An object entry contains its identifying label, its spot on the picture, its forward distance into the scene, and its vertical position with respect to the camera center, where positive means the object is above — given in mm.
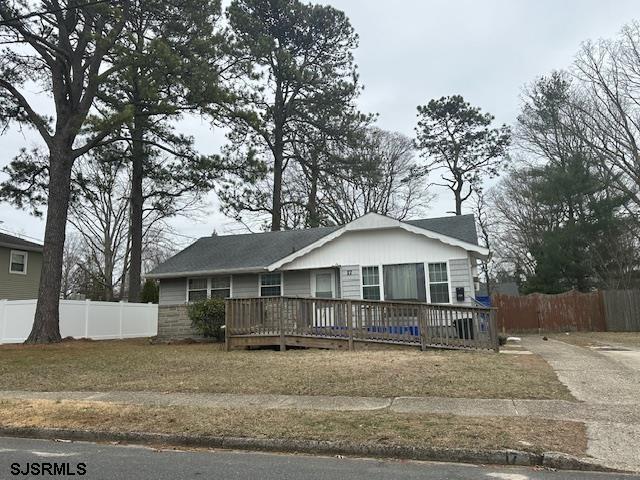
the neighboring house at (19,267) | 26859 +3517
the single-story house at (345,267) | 15977 +1941
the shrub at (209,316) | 16719 +405
